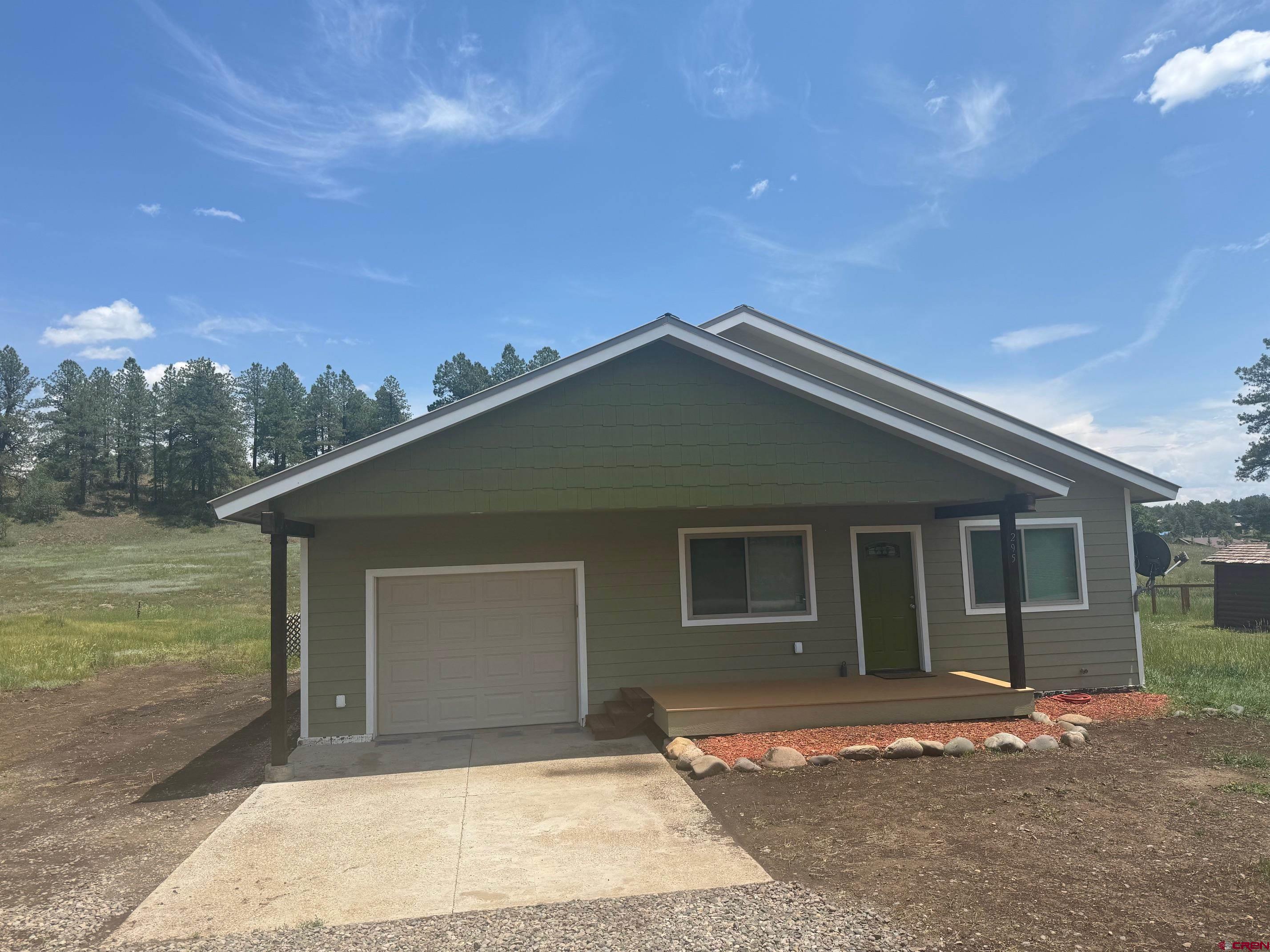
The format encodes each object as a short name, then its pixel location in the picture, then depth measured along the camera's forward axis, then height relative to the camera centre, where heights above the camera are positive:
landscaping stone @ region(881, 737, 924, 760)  7.22 -1.87
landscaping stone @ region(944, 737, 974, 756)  7.31 -1.89
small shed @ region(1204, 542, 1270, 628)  18.34 -1.20
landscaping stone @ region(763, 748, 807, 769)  7.01 -1.87
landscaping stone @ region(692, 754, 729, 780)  6.89 -1.90
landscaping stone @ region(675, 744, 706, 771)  7.18 -1.89
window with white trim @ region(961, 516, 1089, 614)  10.15 -0.28
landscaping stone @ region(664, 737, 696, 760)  7.49 -1.87
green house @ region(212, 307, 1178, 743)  7.70 +0.02
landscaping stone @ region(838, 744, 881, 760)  7.18 -1.88
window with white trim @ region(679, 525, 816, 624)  9.42 -0.29
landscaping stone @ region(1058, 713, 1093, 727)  8.27 -1.88
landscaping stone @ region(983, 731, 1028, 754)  7.31 -1.87
